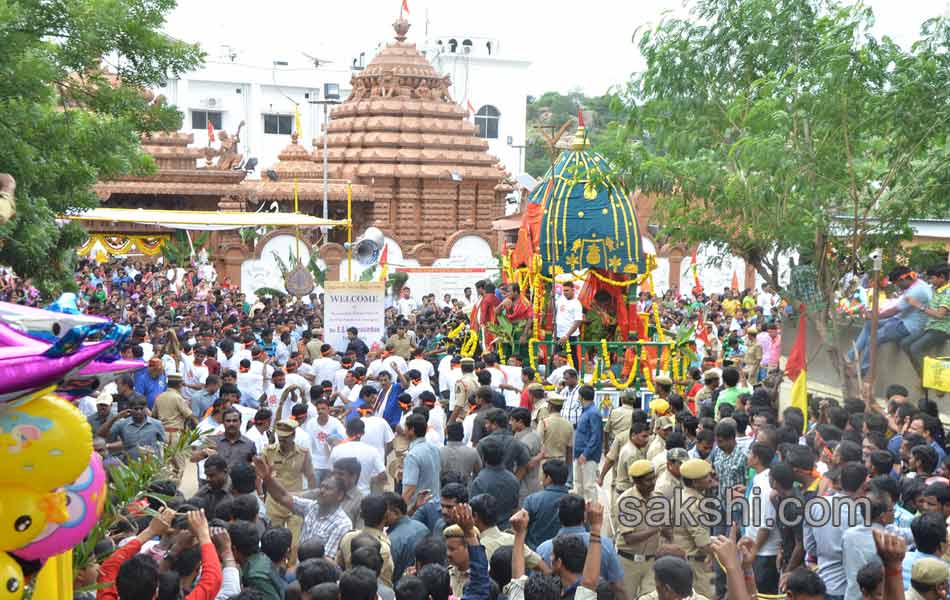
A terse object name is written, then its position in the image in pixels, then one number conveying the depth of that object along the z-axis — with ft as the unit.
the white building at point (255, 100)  185.57
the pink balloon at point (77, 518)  13.92
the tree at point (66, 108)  32.14
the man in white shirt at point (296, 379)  38.77
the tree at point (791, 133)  32.50
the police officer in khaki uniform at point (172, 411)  35.40
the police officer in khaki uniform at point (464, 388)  39.69
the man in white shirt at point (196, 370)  43.01
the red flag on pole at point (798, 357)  37.65
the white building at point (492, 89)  188.34
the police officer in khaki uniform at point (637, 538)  23.77
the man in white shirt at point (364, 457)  28.48
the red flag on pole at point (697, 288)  92.20
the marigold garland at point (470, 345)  56.95
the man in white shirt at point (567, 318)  55.93
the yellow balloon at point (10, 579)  13.48
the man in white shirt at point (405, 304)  81.24
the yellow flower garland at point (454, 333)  60.44
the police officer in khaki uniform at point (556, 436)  33.17
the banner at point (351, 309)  56.29
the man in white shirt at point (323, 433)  32.40
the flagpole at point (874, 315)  31.60
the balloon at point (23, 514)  13.44
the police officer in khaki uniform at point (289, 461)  28.94
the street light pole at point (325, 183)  108.45
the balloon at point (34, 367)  12.46
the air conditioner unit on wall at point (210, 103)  185.68
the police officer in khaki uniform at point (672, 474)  25.17
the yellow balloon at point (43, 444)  13.26
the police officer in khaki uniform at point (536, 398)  35.63
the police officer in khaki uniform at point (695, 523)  24.27
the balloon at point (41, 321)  13.96
